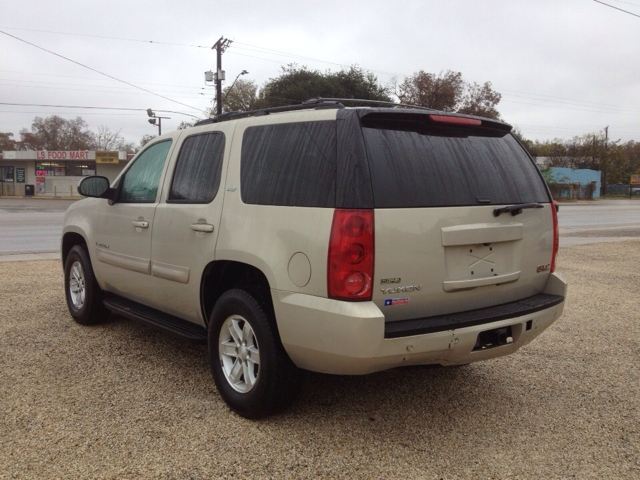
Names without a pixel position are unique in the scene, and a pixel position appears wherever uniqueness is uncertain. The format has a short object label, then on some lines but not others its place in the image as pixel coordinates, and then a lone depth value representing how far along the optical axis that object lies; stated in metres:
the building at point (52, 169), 48.62
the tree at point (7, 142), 80.94
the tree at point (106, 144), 81.56
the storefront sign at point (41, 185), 48.47
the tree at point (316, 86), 43.47
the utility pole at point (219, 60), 32.12
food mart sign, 49.62
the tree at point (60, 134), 80.19
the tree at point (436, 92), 49.25
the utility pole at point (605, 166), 72.25
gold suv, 2.96
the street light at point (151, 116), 42.12
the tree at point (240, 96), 46.44
